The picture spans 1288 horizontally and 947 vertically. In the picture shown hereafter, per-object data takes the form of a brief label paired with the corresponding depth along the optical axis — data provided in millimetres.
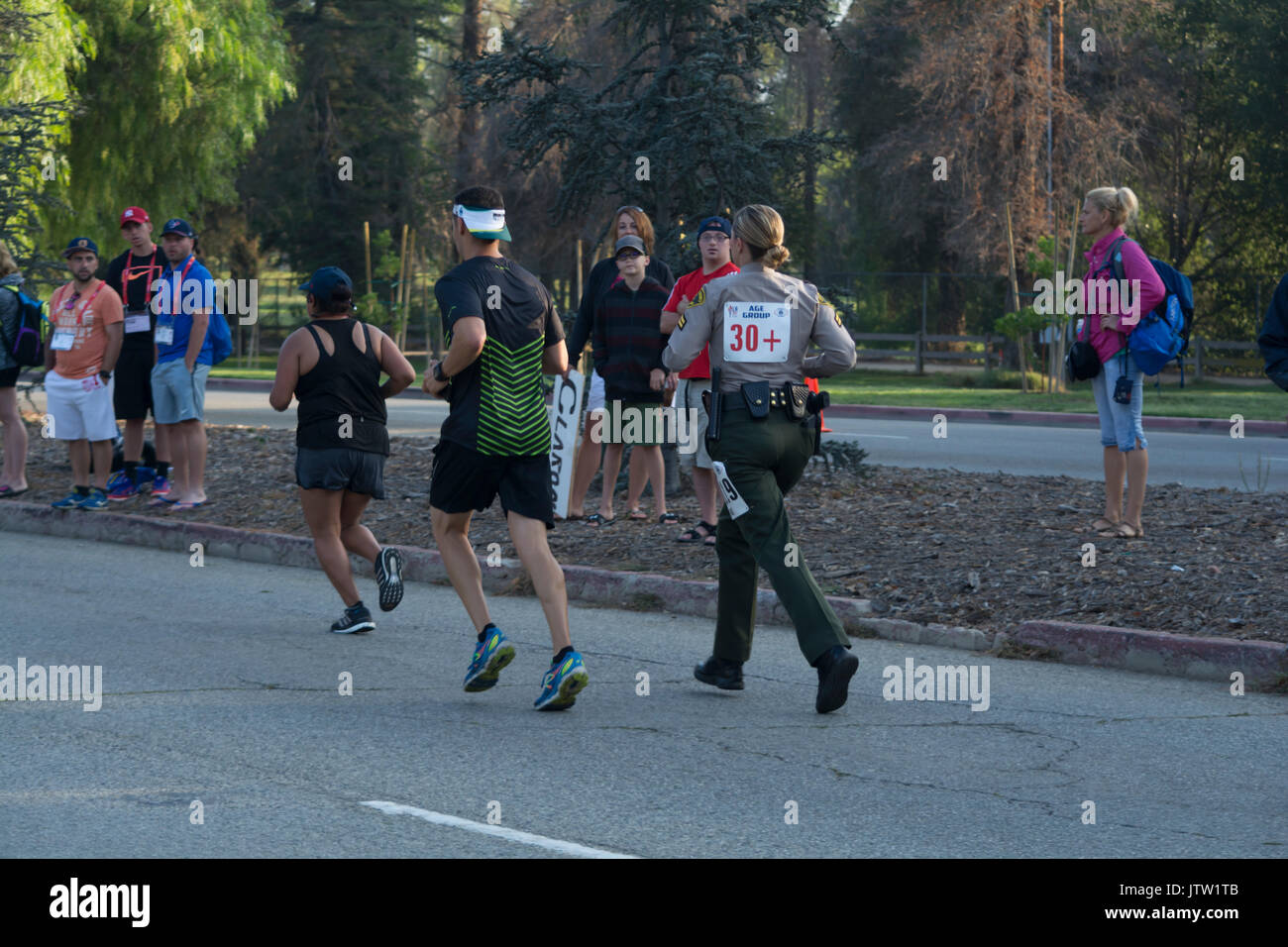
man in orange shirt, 23531
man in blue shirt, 22625
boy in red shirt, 18281
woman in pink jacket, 18531
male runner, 12875
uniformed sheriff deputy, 12969
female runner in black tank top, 15773
